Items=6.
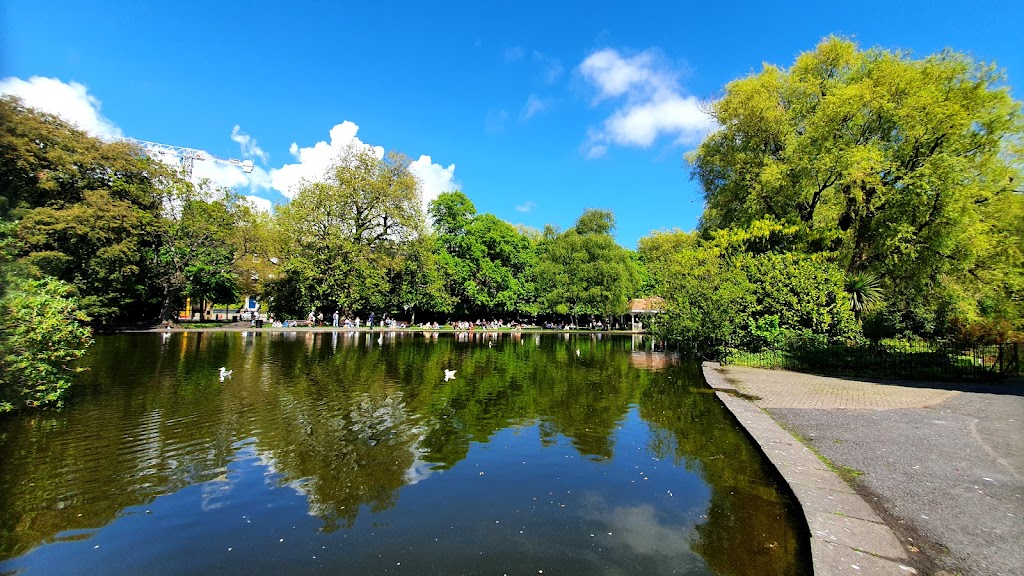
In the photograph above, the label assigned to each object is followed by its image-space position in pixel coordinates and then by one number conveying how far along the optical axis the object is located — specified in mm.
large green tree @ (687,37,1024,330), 21938
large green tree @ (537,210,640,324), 54969
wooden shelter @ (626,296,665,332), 68250
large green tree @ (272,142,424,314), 43688
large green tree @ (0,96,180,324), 29734
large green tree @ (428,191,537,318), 53969
